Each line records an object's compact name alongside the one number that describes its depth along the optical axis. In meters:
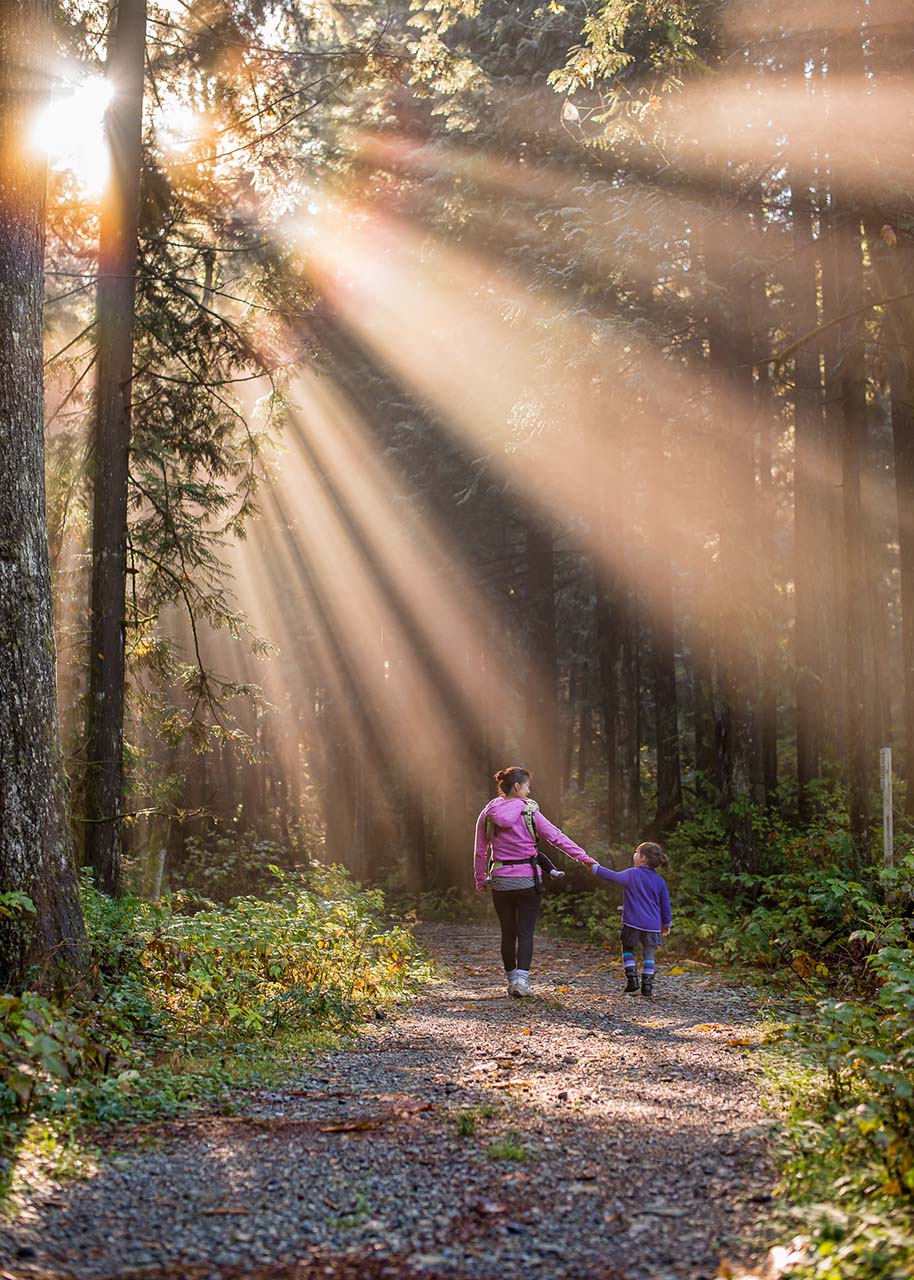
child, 10.31
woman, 10.08
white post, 11.29
